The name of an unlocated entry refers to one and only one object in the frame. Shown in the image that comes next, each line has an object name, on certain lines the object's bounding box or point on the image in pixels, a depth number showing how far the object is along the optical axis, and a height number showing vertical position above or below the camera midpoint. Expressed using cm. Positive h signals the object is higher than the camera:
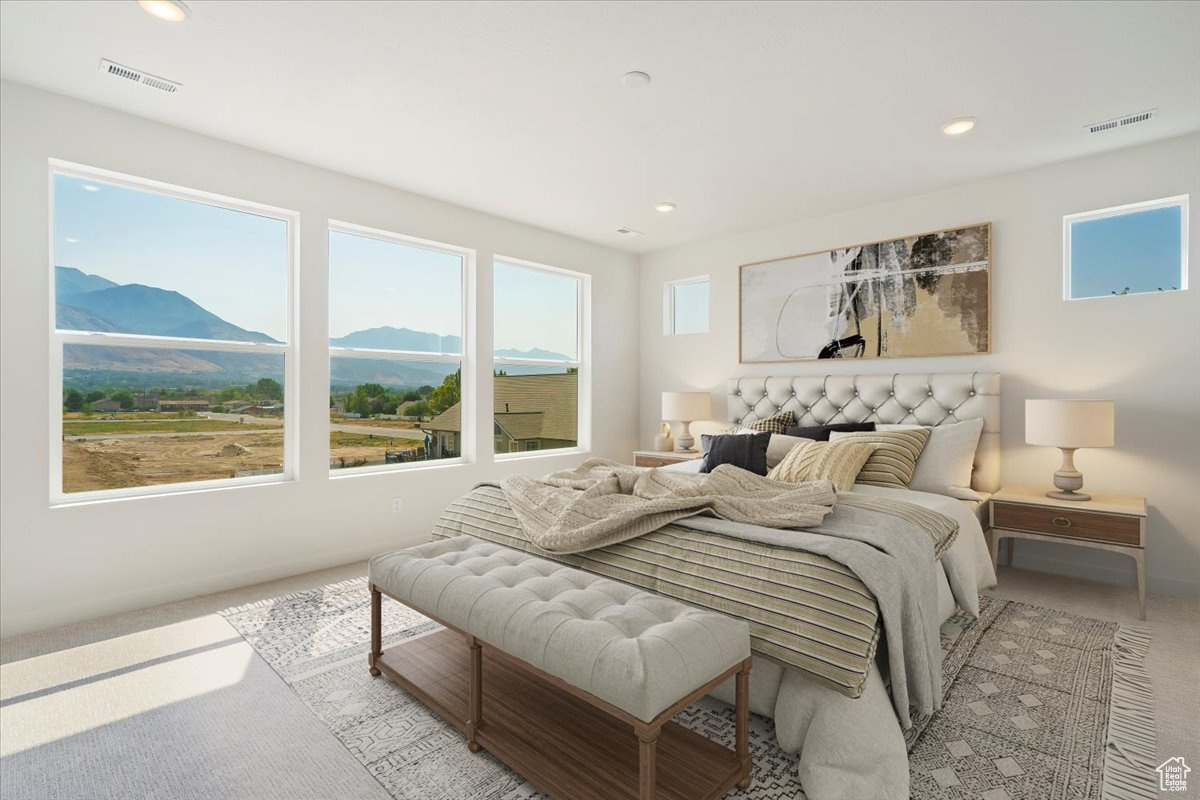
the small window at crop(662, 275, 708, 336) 545 +90
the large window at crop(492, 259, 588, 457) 488 +35
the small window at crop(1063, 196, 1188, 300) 326 +89
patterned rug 167 -112
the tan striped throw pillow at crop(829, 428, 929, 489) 334 -35
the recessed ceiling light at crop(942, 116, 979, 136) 298 +146
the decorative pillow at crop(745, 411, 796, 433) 432 -19
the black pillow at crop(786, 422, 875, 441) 389 -22
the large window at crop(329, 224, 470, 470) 395 +36
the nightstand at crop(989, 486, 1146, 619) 288 -66
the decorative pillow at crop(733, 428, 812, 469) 370 -33
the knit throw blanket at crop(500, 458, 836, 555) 223 -45
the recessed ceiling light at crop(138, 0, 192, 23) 213 +148
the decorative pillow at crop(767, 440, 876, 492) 313 -37
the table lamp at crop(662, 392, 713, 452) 501 -8
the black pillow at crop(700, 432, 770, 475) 359 -35
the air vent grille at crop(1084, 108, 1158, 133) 292 +147
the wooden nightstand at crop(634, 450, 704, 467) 484 -52
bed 159 -80
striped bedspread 163 -64
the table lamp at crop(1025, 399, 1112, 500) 305 -16
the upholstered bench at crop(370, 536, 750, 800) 143 -75
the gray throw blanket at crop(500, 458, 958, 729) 182 -49
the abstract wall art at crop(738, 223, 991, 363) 386 +74
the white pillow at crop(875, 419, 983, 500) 338 -38
